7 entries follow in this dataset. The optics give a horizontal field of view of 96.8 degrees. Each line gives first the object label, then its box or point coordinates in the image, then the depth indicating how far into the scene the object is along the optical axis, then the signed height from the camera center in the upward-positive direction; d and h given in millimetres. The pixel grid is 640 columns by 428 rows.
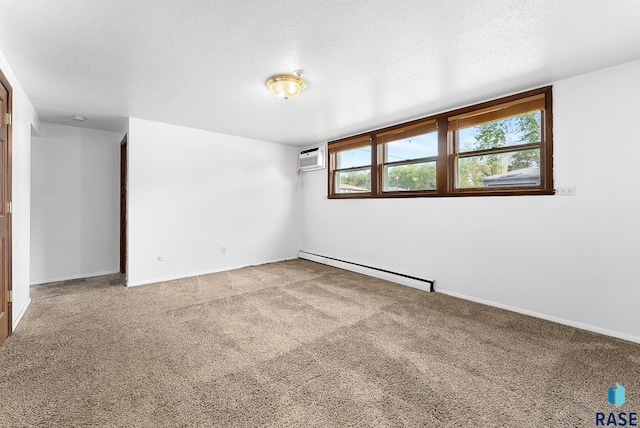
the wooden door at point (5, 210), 2336 +37
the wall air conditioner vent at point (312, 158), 5453 +1113
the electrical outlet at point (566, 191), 2713 +228
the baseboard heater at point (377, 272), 3821 -896
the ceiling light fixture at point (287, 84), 2652 +1246
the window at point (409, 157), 3939 +858
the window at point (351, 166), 4879 +883
